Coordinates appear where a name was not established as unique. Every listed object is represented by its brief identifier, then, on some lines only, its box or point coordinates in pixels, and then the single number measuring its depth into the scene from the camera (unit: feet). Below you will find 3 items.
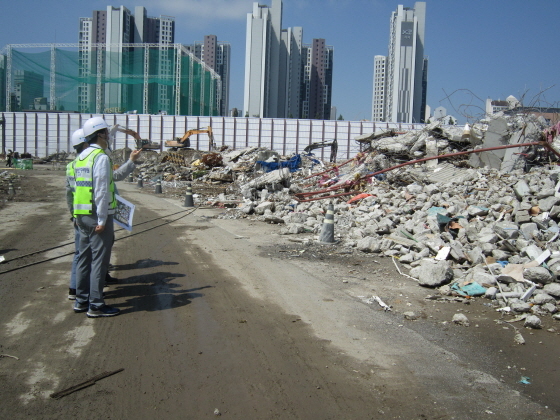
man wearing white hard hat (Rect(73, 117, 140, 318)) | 16.21
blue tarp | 77.51
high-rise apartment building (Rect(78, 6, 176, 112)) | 162.20
